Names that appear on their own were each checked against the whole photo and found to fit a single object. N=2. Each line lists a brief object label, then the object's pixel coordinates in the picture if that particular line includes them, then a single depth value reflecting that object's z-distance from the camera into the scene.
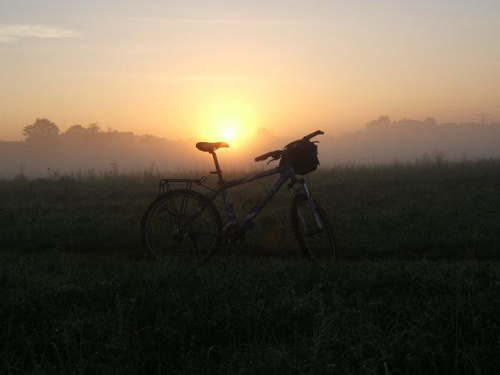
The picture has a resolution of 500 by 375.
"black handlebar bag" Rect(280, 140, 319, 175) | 6.73
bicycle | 6.65
